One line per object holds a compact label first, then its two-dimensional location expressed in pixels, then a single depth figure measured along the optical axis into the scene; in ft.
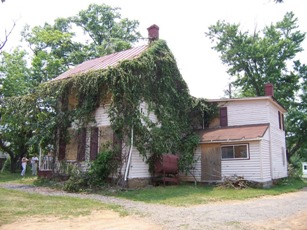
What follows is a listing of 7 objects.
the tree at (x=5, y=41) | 31.32
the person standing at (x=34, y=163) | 80.59
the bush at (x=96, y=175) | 49.67
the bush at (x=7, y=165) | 106.74
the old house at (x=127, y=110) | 51.80
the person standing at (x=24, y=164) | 77.87
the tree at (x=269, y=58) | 104.06
